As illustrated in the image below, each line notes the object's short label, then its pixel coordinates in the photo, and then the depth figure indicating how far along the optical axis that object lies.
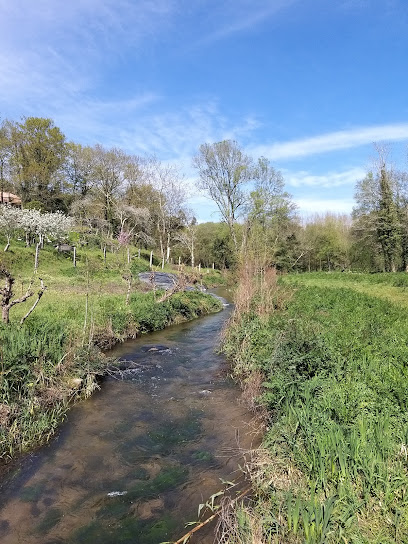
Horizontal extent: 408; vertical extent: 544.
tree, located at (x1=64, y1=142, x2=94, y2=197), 41.66
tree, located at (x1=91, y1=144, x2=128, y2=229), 40.56
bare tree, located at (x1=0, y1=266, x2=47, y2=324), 8.85
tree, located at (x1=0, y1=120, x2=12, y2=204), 37.06
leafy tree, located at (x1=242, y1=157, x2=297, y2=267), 39.78
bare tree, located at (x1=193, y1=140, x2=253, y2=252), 37.12
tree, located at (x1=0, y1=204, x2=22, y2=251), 26.25
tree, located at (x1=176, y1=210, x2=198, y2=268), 42.24
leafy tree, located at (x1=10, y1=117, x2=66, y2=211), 39.50
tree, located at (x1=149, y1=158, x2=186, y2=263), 43.72
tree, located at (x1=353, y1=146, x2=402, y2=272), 35.41
